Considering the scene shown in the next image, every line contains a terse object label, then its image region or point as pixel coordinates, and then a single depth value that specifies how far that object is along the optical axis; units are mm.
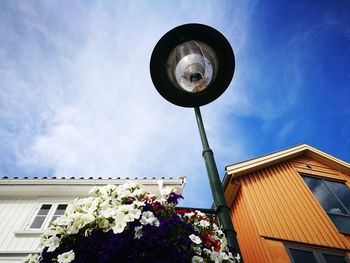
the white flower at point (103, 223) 1889
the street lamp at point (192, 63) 2617
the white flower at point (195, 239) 1871
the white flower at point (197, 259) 1808
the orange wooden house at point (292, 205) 7828
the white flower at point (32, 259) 2144
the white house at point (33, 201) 7889
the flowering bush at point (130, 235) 1724
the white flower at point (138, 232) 1812
